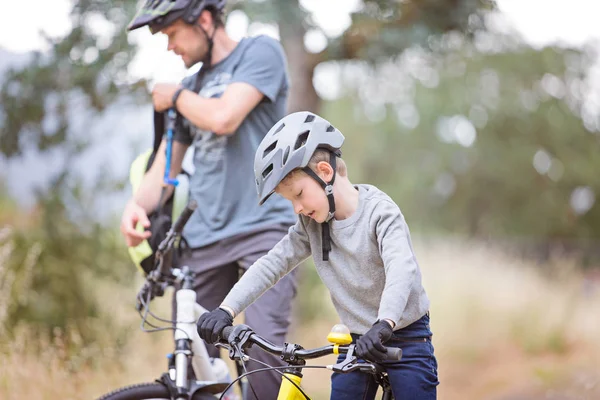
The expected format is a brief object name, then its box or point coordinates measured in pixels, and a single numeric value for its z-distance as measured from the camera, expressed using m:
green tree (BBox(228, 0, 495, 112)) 14.76
